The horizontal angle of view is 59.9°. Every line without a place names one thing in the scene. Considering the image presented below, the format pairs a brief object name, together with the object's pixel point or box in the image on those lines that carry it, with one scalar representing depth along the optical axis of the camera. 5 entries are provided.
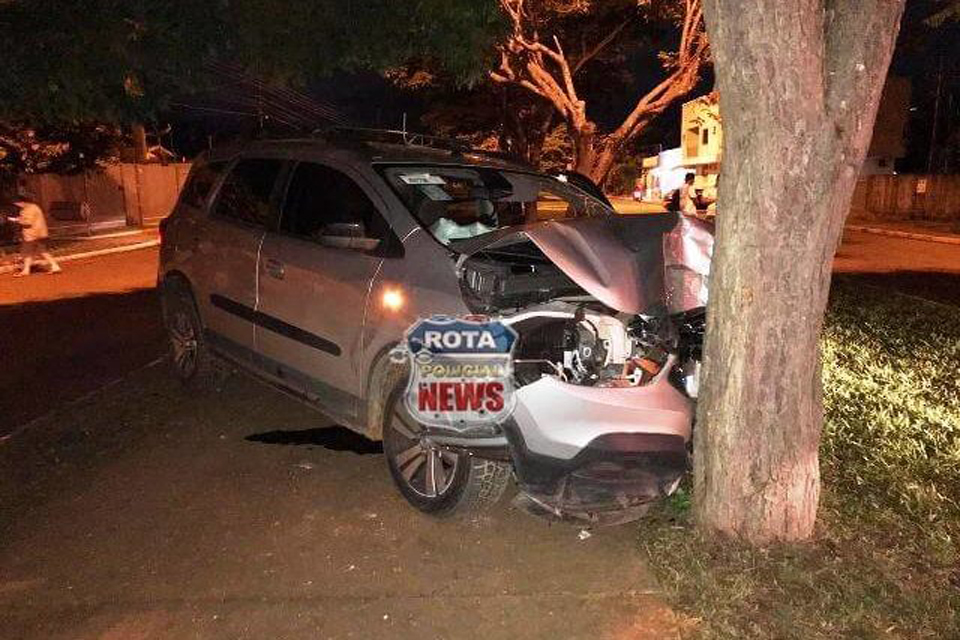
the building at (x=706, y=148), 41.66
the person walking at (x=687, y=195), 12.39
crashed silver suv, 3.75
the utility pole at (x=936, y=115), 39.66
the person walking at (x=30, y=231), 13.98
